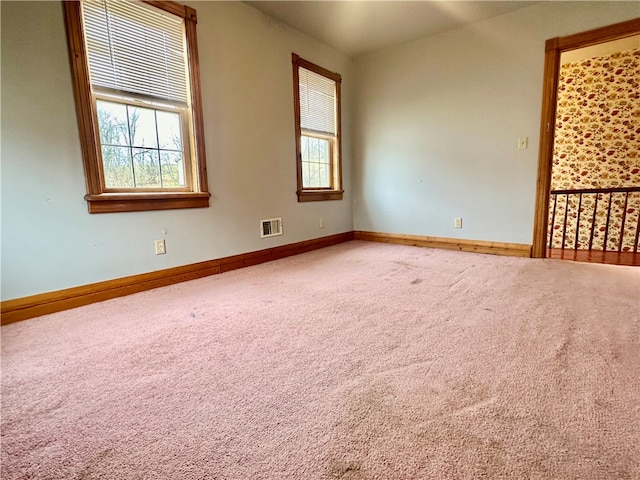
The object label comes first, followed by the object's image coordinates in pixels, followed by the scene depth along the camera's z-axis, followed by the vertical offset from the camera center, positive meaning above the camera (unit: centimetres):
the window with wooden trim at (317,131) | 355 +74
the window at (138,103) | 203 +67
